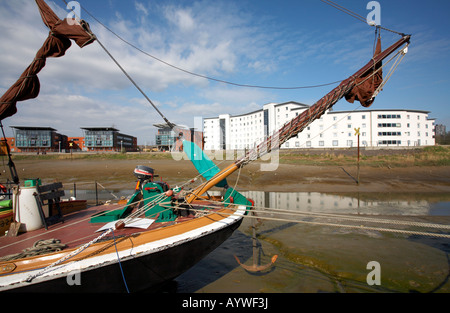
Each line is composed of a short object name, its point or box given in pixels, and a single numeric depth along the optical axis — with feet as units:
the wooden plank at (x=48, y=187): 15.28
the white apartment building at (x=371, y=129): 154.71
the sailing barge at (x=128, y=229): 10.80
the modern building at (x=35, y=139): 224.12
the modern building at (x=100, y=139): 247.50
